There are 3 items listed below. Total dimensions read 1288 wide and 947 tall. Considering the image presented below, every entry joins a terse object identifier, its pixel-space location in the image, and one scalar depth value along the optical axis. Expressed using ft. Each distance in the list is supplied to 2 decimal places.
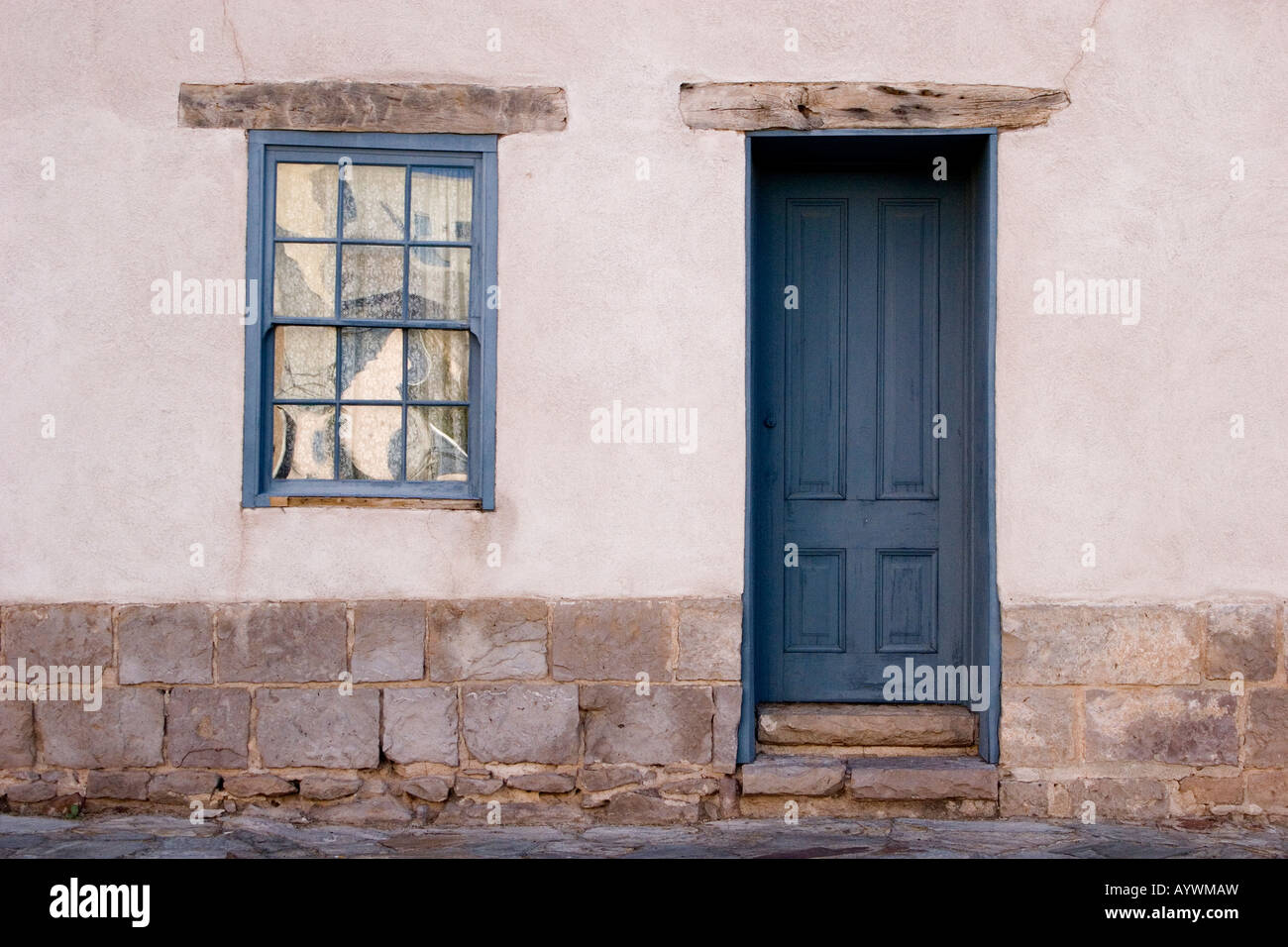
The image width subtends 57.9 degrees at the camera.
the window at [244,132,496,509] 16.57
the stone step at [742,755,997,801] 16.11
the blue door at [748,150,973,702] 17.35
